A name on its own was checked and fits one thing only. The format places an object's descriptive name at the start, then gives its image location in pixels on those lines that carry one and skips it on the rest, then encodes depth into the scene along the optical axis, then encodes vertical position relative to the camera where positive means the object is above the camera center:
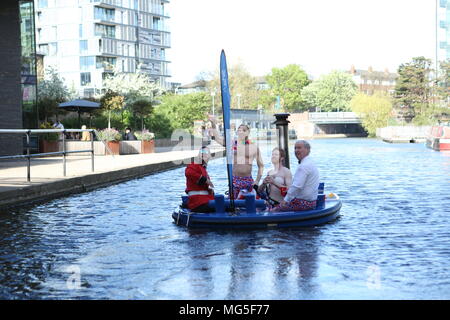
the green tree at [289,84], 141.38 +6.33
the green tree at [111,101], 40.38 +0.87
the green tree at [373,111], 108.31 +0.40
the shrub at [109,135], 33.22 -0.89
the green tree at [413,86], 116.62 +4.54
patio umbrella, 35.25 +0.54
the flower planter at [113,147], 33.19 -1.46
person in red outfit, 11.03 -1.10
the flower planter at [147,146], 35.28 -1.55
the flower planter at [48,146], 31.53 -1.31
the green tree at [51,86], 61.00 +2.74
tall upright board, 11.11 +0.08
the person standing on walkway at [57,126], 33.83 -0.45
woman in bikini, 11.68 -1.10
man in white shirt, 10.84 -1.11
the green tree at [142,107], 42.47 +0.54
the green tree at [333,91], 134.25 +4.39
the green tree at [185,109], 57.44 +0.56
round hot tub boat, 10.62 -1.56
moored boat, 48.97 -1.93
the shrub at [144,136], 35.98 -1.03
